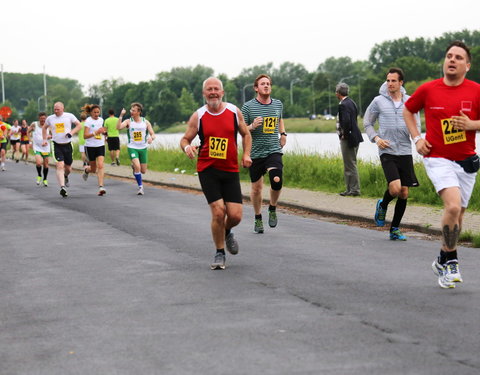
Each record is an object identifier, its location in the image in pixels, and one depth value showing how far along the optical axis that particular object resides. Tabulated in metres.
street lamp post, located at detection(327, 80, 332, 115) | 145.00
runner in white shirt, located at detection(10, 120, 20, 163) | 43.16
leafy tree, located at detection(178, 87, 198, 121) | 143.00
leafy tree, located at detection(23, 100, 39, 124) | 152.52
